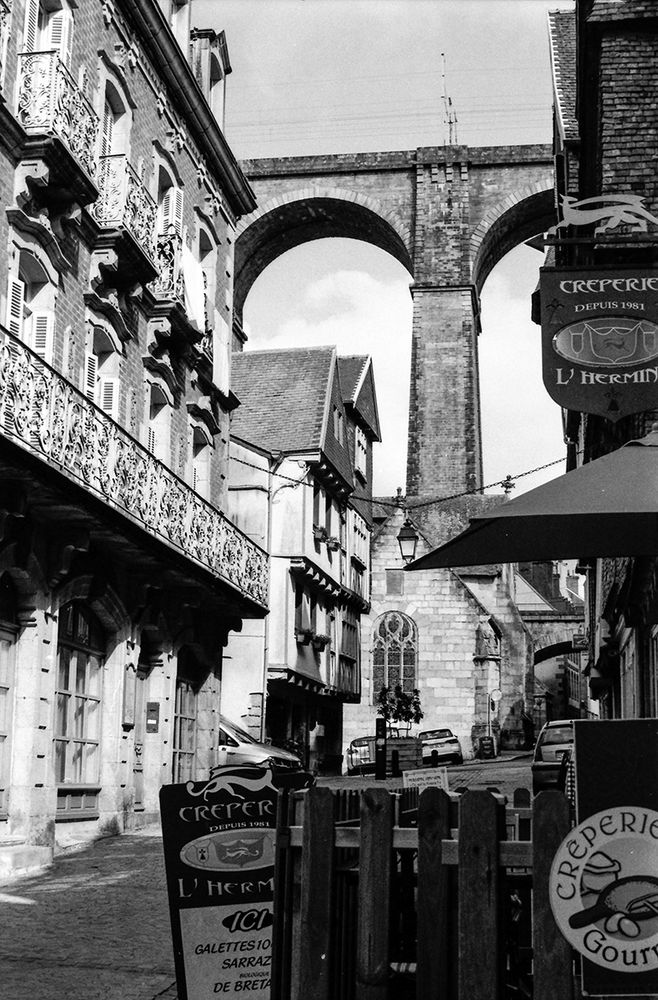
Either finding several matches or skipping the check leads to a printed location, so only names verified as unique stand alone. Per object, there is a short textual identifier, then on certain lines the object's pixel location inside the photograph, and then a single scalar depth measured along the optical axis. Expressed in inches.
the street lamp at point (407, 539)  1301.4
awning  185.8
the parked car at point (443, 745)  1381.8
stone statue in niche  1599.4
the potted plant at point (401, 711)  1325.0
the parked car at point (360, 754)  1327.5
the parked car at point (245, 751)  853.2
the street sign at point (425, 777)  405.4
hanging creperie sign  339.6
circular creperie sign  143.6
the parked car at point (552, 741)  936.1
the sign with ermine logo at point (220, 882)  188.7
